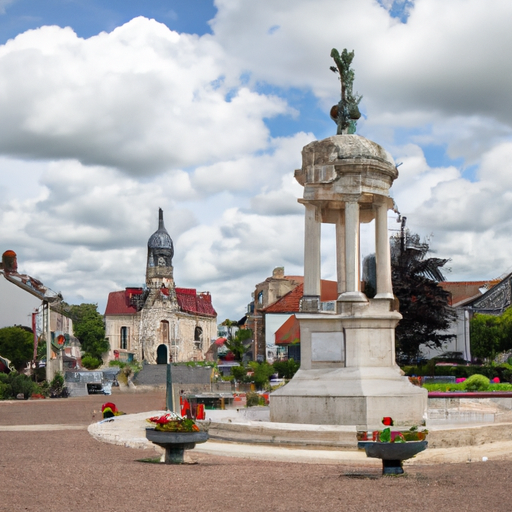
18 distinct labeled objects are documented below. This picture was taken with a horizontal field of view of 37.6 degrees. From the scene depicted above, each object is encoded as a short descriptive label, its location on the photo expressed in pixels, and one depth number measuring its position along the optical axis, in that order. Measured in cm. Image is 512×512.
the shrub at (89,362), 8994
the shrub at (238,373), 3906
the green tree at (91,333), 10006
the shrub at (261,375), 3341
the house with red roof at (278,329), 5516
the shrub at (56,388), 4297
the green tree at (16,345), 6481
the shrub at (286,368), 4085
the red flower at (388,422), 1034
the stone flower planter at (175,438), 1070
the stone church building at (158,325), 10012
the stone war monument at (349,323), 1365
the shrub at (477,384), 2152
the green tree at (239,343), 6147
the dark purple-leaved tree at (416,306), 3776
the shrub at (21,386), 3912
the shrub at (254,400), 1950
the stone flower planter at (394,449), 944
